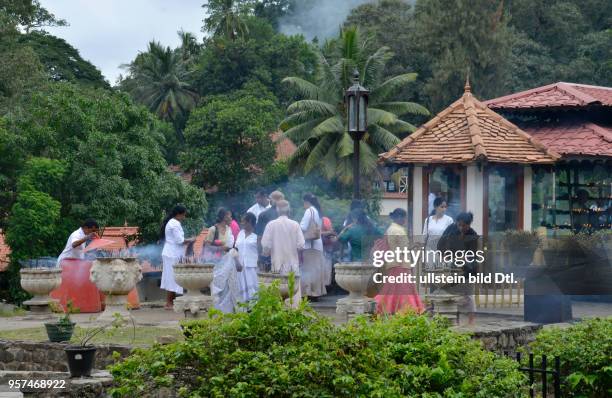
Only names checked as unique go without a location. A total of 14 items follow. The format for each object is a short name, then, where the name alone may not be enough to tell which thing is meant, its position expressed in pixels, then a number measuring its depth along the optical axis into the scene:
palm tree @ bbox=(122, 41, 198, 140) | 57.16
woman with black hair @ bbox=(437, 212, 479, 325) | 14.35
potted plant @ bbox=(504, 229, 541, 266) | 17.27
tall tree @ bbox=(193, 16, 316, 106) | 52.62
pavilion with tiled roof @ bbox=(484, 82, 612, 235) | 20.59
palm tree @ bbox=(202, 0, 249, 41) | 62.31
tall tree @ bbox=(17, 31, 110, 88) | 49.00
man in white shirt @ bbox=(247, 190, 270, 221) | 17.45
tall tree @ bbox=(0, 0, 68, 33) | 40.34
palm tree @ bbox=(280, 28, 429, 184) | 42.34
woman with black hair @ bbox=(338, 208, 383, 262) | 16.14
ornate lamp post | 16.41
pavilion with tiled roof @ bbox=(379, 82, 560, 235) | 18.97
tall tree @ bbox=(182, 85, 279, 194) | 41.09
